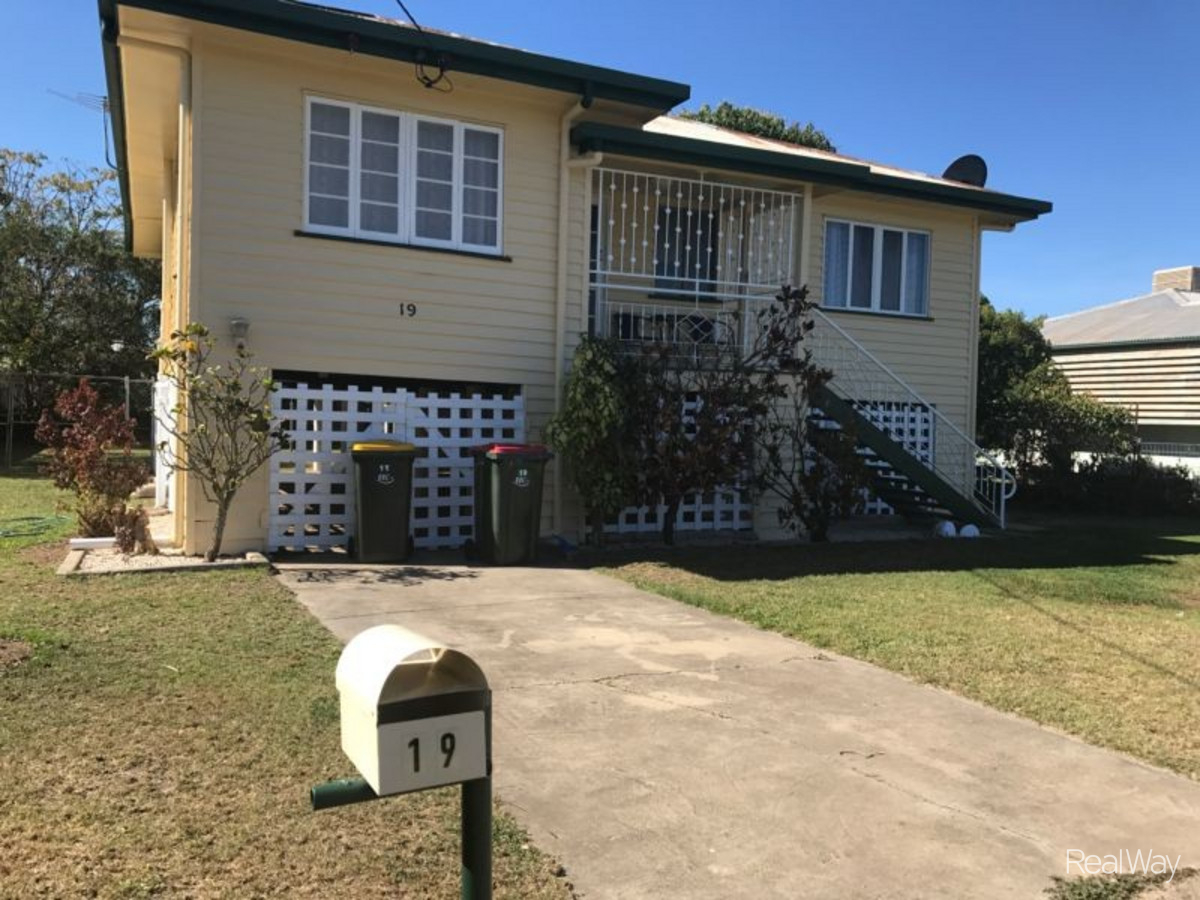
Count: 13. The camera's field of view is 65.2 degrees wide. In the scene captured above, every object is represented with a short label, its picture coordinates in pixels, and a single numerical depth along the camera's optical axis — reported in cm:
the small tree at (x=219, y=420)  860
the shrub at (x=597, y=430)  958
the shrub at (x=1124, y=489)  1638
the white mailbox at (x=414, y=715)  176
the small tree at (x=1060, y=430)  1688
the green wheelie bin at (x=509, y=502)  927
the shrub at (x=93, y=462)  960
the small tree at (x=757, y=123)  3019
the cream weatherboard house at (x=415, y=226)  905
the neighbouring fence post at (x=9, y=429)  1912
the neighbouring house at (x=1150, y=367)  2050
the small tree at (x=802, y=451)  1096
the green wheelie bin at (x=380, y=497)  901
